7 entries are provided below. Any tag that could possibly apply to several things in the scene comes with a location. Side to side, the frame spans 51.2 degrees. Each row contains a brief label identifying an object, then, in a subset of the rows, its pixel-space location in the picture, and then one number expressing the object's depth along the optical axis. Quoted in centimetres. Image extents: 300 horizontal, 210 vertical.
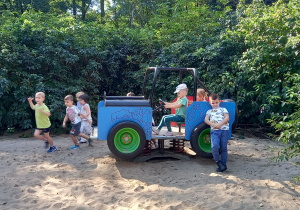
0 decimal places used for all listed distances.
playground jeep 520
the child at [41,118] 652
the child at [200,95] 607
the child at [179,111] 574
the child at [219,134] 508
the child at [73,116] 661
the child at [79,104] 739
